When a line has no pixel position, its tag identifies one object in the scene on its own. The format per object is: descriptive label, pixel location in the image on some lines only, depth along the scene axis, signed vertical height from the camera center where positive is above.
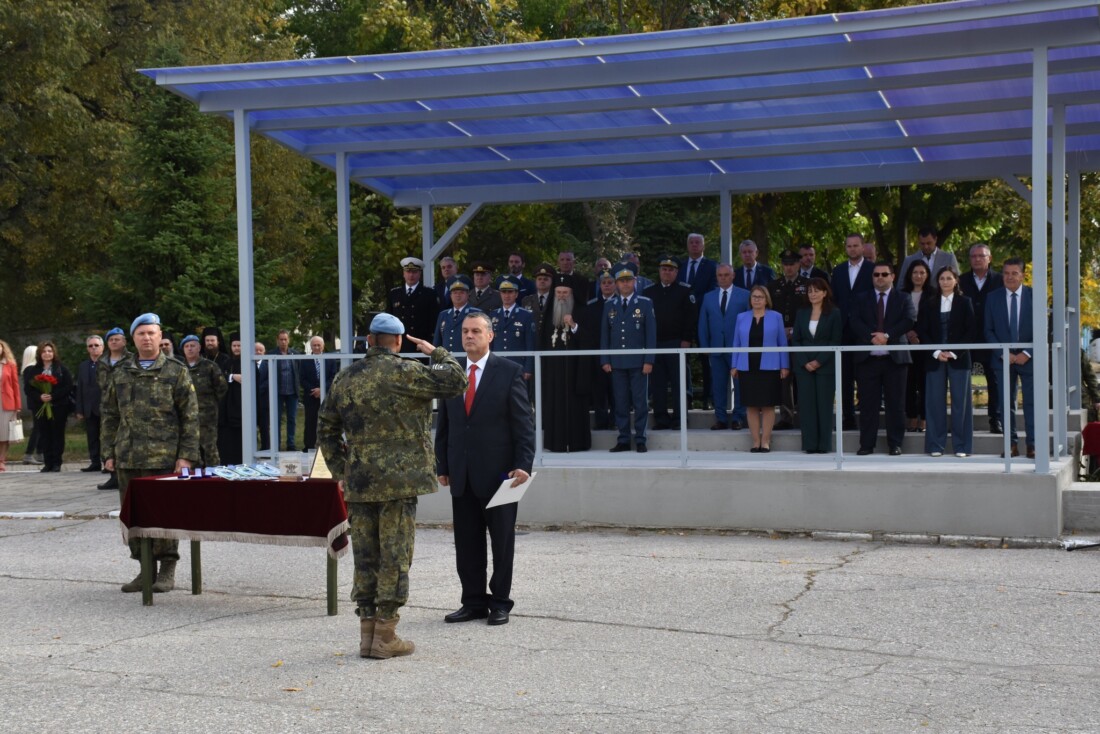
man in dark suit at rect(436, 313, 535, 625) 7.91 -0.64
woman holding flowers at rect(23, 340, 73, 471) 18.08 -0.61
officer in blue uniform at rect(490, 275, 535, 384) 13.05 +0.20
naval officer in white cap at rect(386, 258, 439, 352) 14.47 +0.49
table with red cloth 8.35 -1.04
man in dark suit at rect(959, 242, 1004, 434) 11.99 +0.52
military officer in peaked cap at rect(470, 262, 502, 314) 13.75 +0.58
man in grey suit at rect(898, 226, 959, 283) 12.98 +0.88
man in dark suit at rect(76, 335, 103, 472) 17.58 -0.53
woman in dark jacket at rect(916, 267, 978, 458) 11.45 -0.18
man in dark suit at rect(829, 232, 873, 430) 12.86 +0.59
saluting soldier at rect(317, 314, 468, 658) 7.08 -0.60
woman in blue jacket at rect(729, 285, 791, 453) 12.16 -0.18
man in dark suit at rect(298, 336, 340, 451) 16.47 -0.46
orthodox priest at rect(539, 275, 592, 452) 12.94 -0.48
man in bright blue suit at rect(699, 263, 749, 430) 13.23 +0.26
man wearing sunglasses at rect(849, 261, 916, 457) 11.68 -0.13
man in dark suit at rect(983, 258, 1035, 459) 11.39 +0.21
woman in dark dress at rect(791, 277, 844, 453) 11.98 -0.20
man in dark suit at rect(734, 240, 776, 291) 13.84 +0.78
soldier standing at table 9.24 -0.46
